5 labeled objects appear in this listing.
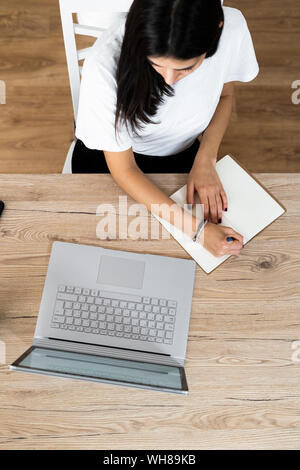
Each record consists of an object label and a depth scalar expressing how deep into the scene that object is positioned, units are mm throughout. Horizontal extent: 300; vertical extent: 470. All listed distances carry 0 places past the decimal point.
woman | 655
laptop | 856
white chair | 965
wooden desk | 825
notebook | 947
